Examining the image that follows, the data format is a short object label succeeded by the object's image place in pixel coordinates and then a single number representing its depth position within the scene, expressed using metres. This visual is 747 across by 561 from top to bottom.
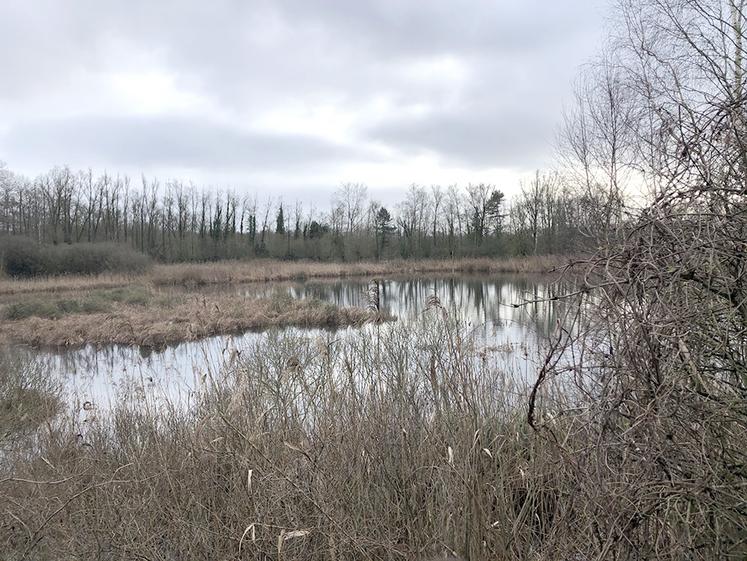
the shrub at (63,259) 31.59
